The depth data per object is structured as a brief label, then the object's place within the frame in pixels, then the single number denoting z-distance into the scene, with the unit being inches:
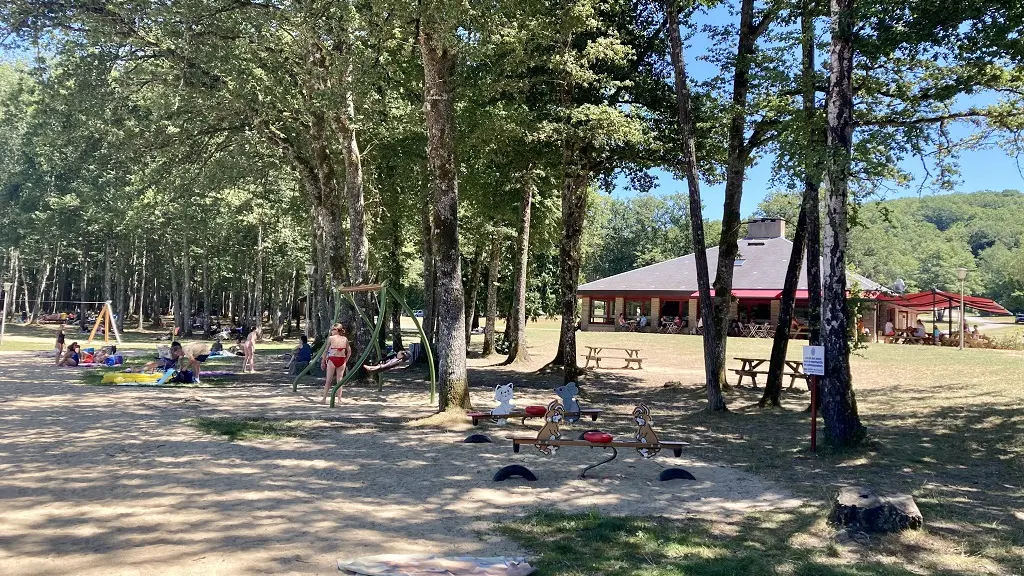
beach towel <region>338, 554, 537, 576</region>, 171.6
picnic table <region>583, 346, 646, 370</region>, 818.2
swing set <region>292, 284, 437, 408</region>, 491.2
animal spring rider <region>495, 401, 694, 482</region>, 301.6
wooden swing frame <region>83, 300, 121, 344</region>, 1051.9
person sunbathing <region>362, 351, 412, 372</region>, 538.3
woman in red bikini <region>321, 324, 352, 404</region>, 532.1
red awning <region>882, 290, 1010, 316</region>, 1176.2
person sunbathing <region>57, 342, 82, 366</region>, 750.5
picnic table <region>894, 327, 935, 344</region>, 1254.3
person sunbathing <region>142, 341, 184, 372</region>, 661.3
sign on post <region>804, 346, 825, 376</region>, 351.6
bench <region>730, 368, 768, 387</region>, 632.3
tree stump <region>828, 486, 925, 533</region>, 212.8
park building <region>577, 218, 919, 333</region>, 1556.3
